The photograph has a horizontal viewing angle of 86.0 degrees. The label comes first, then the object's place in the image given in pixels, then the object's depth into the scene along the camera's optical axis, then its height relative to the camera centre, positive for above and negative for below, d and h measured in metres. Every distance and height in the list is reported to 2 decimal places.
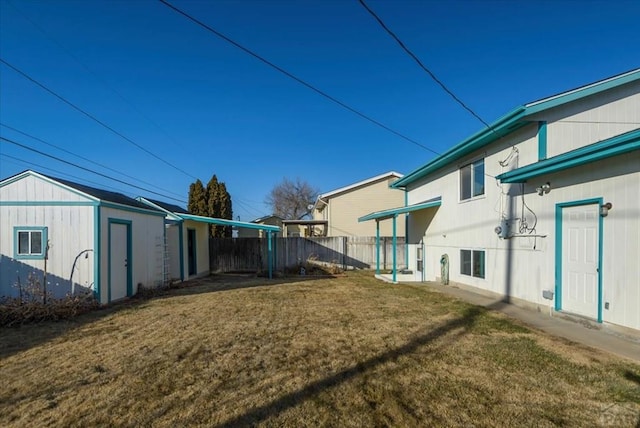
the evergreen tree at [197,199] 22.12 +0.71
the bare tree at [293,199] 45.94 +1.50
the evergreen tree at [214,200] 22.06 +0.65
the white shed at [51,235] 8.35 -0.63
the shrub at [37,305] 6.91 -2.04
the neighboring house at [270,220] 34.53 -1.01
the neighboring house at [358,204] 21.98 +0.40
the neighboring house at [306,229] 25.05 -1.72
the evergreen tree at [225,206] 22.61 +0.27
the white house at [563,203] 5.44 +0.15
